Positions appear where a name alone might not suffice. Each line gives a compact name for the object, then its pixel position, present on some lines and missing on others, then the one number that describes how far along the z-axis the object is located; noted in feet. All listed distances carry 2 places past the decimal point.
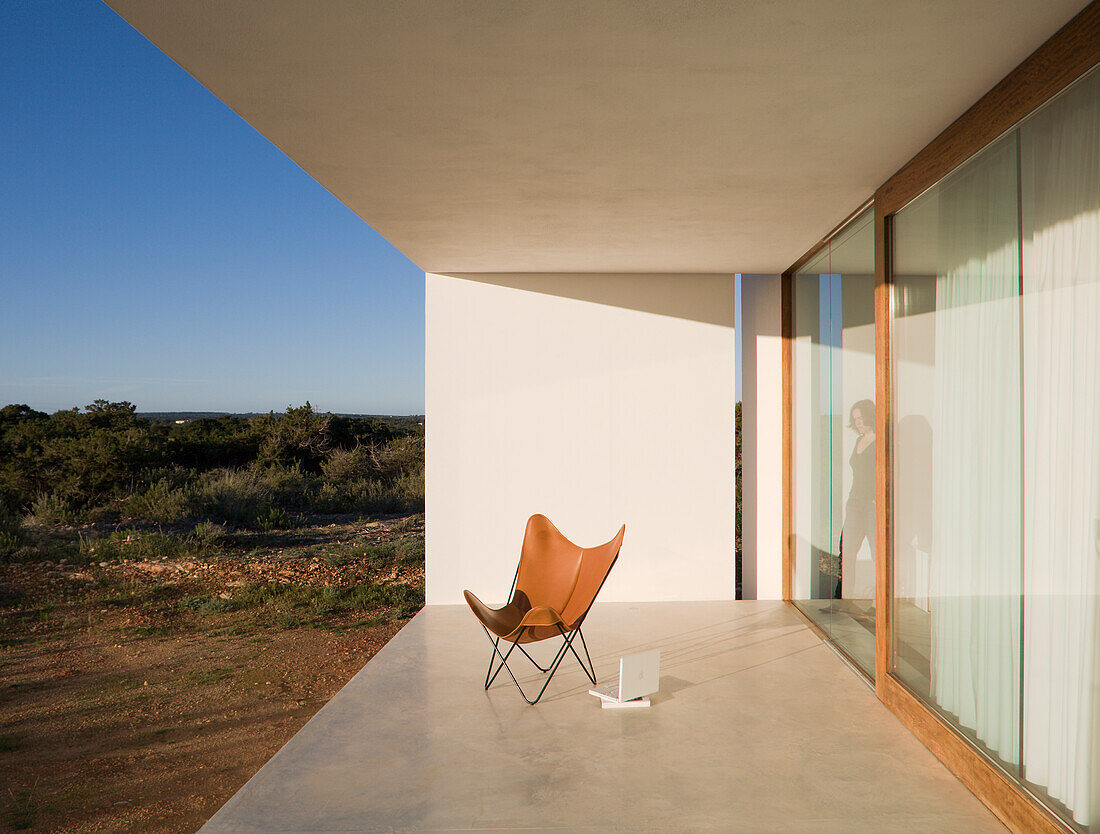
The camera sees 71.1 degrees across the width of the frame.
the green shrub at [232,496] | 44.57
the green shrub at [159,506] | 42.93
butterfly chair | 14.48
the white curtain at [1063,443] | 7.06
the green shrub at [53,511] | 42.01
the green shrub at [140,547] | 37.60
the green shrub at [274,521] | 43.50
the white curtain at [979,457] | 8.46
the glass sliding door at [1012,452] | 7.20
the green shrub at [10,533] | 37.37
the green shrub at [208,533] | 39.78
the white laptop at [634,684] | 12.38
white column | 20.03
